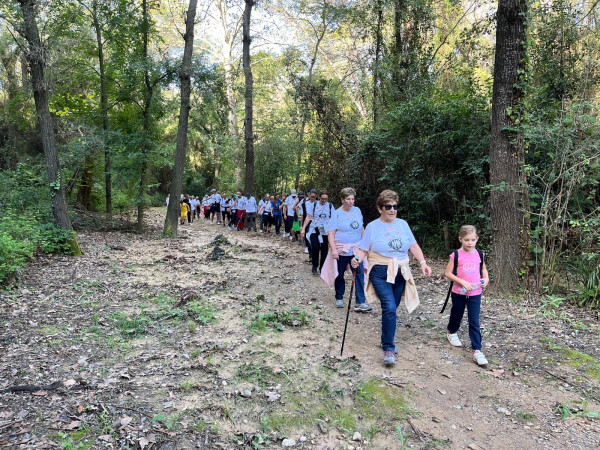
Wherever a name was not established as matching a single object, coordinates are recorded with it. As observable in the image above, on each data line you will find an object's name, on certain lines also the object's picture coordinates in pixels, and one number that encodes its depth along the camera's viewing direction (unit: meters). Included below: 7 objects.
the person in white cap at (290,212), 14.72
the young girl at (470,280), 4.57
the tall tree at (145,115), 14.97
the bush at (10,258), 7.00
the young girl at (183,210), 21.41
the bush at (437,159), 9.96
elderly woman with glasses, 4.56
